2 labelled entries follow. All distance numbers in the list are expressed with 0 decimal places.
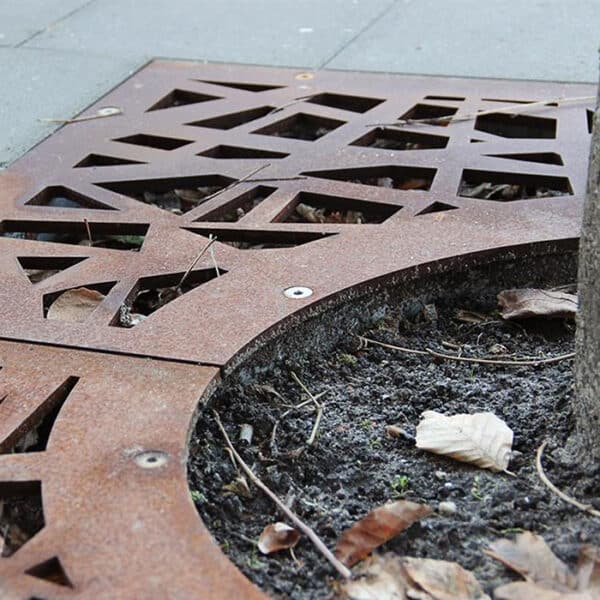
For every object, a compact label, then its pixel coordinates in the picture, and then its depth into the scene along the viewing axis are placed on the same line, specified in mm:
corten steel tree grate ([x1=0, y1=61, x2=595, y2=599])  1165
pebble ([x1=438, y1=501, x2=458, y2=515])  1217
